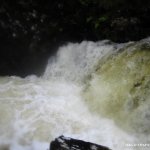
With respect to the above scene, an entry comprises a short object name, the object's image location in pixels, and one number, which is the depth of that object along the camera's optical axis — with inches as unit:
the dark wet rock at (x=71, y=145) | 220.1
